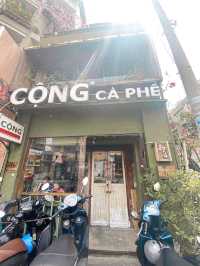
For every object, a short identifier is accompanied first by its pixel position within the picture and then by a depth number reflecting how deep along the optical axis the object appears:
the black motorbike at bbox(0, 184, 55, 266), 1.84
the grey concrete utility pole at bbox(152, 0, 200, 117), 1.58
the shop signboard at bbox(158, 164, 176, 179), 3.45
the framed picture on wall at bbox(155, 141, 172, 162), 3.58
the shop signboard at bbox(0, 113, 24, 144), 3.48
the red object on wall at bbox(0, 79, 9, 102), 4.44
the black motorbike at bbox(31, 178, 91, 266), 1.99
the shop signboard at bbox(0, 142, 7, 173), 4.31
